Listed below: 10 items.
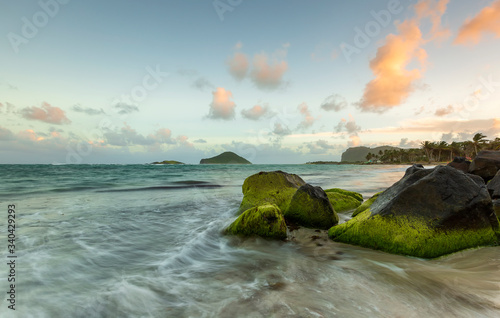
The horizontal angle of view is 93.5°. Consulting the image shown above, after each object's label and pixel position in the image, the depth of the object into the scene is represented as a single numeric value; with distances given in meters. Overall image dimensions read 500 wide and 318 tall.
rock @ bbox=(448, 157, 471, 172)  13.34
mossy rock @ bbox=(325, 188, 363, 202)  9.81
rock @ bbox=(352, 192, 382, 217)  7.12
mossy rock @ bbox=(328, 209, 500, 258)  4.38
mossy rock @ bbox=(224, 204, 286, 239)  5.73
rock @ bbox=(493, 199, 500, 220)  5.58
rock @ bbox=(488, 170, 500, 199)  7.17
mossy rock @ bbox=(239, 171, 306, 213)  8.21
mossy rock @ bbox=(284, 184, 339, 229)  6.32
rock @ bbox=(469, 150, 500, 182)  11.77
